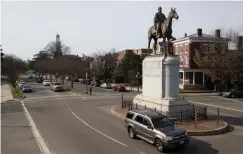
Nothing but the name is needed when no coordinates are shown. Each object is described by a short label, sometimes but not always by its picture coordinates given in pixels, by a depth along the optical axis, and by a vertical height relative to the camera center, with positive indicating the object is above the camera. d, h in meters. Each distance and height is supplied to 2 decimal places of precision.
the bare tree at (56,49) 130.38 +11.50
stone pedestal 22.81 -0.95
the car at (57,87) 53.78 -2.06
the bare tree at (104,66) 83.96 +2.48
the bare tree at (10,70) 65.01 +1.23
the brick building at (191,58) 57.03 +3.15
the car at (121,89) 55.28 -2.53
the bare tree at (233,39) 51.62 +5.91
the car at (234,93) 43.41 -2.68
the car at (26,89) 52.69 -2.31
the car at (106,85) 64.84 -2.21
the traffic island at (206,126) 18.25 -3.31
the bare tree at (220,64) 46.84 +1.53
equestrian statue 24.19 +3.93
